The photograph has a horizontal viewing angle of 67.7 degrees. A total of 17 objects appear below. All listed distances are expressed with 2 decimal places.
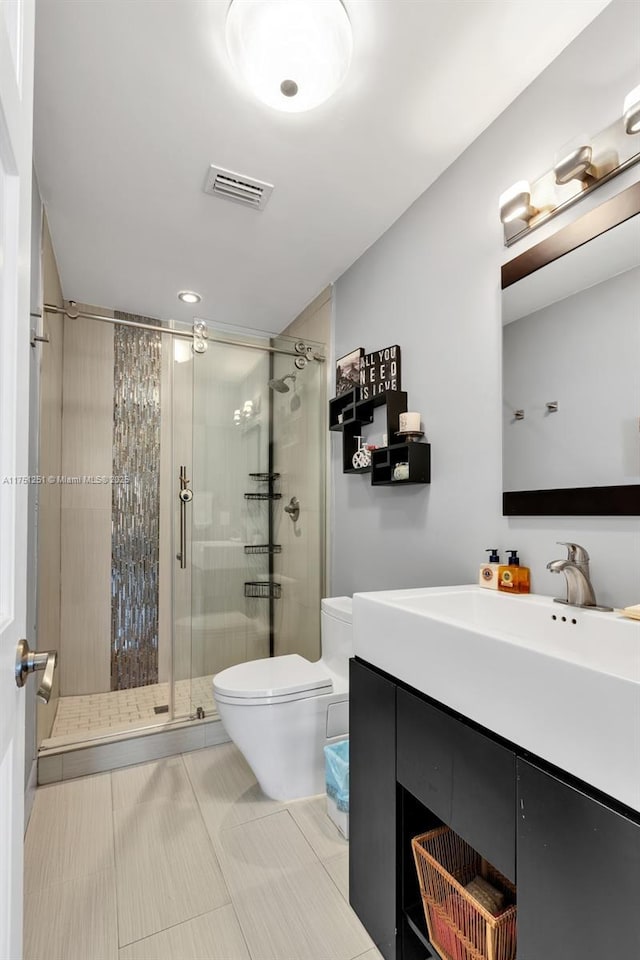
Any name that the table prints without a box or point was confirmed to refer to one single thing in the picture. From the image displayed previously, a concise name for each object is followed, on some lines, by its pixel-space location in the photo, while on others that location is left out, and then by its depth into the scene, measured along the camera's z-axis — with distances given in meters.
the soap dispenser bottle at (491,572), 1.48
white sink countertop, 0.68
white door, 0.62
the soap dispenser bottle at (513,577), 1.43
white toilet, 1.81
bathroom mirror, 1.18
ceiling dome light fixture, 1.20
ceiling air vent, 1.83
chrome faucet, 1.20
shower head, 2.71
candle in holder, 1.90
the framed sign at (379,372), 2.10
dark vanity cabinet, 0.68
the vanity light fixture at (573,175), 1.17
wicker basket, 0.99
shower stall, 2.48
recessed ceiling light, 2.82
